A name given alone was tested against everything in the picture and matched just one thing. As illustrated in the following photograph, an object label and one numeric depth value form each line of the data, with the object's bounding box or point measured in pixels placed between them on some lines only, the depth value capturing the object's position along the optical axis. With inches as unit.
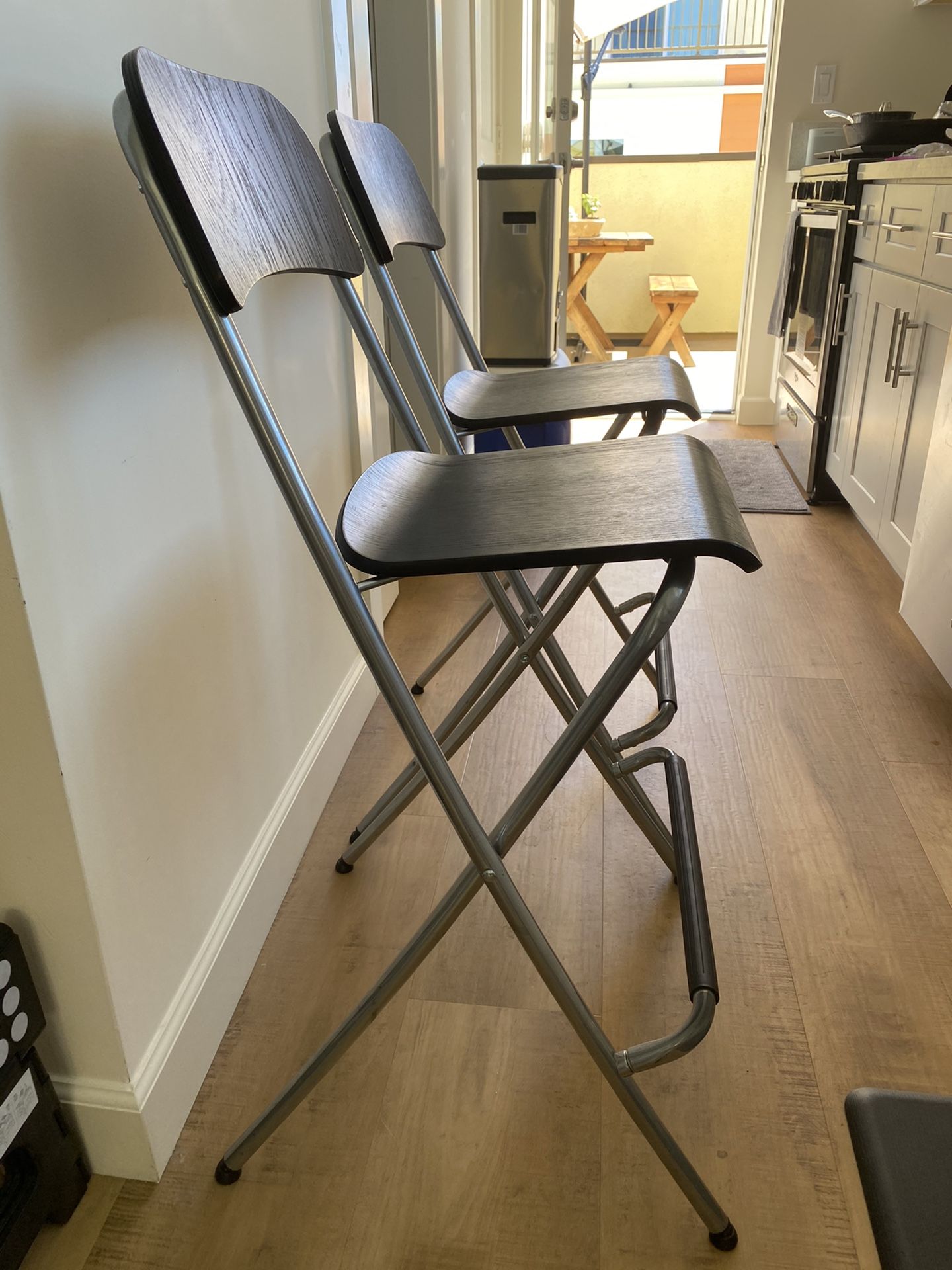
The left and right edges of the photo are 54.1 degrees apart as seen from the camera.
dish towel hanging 120.4
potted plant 174.7
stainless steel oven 101.8
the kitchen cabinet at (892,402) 76.2
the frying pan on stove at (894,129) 101.9
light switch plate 130.5
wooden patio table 169.2
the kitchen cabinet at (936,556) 64.0
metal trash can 100.0
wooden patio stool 172.6
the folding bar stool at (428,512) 26.5
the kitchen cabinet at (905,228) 78.7
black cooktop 101.3
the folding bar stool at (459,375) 45.5
